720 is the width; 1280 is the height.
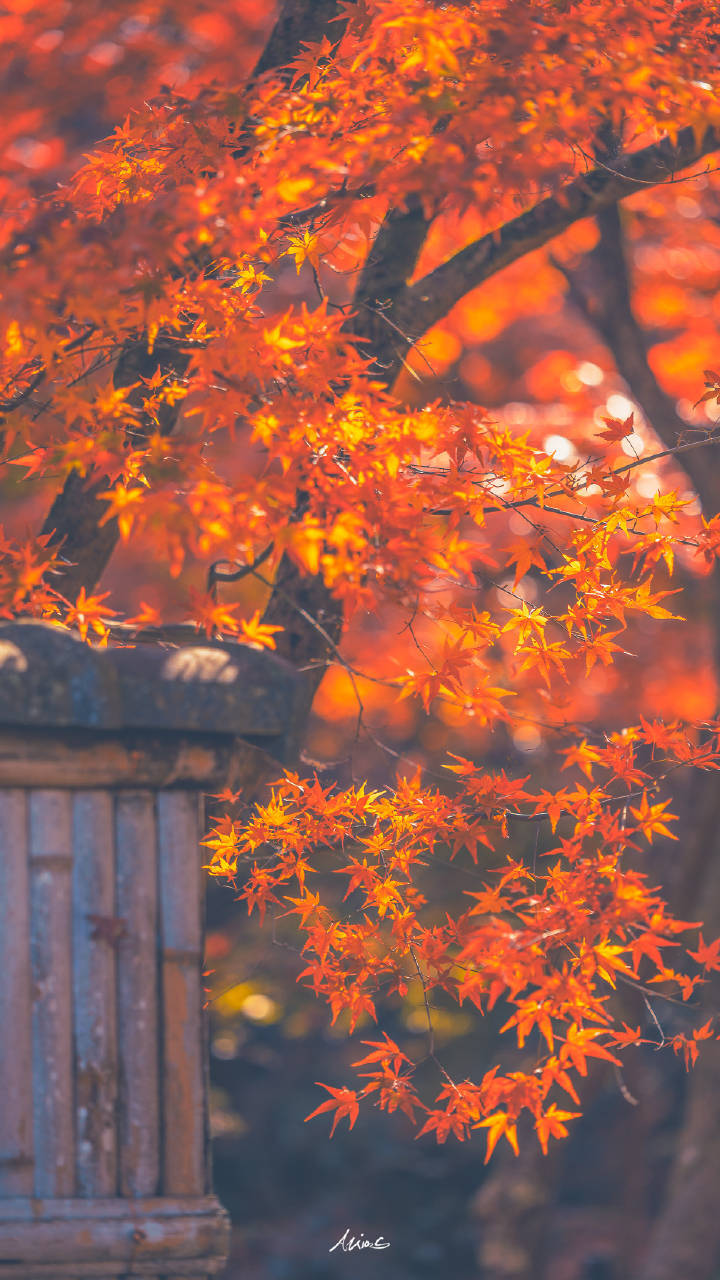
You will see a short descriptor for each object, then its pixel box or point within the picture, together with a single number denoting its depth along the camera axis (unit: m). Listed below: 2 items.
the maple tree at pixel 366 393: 5.57
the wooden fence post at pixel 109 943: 5.45
